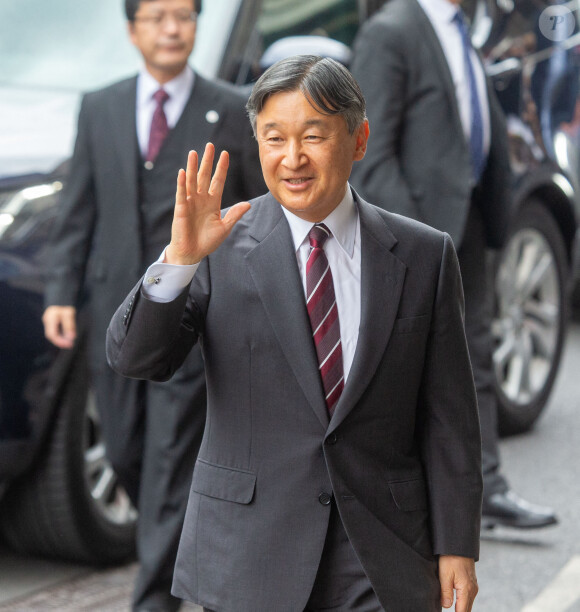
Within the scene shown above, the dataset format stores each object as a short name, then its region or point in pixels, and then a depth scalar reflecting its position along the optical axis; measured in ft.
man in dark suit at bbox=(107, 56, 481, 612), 15.87
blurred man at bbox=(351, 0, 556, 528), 29.30
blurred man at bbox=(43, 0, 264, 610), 25.98
